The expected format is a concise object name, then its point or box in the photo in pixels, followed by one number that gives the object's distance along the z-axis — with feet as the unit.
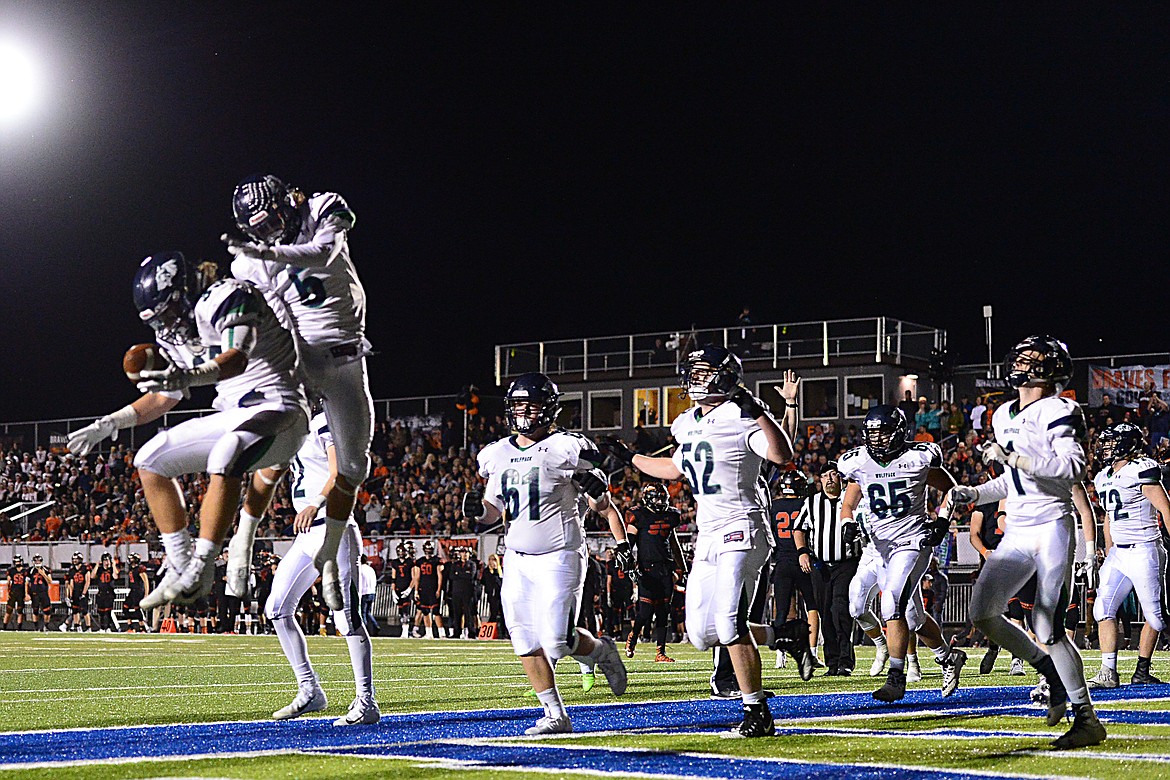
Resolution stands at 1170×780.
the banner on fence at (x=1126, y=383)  91.09
